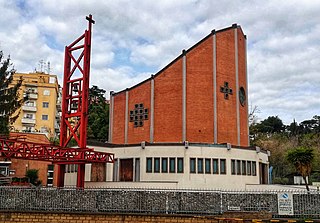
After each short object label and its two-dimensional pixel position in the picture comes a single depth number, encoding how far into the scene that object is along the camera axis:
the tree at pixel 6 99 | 39.34
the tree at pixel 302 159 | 28.98
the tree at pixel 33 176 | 41.12
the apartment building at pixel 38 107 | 71.19
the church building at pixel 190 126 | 30.17
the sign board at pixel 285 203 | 20.33
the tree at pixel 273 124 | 92.46
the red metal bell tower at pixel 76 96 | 27.25
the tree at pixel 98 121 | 55.78
